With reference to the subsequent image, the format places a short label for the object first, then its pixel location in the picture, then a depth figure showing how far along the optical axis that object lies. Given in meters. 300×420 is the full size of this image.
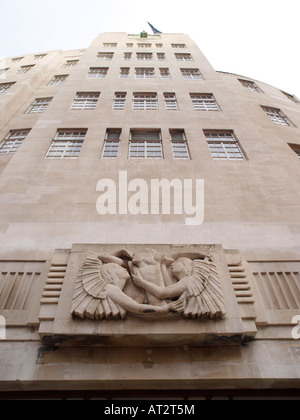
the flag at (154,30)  36.52
